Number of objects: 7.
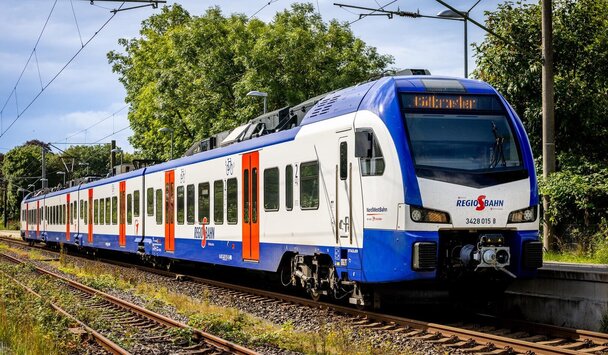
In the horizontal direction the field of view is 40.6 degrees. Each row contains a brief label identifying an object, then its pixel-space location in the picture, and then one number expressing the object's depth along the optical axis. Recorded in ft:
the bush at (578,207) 65.26
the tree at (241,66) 128.16
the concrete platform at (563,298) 37.70
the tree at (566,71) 78.33
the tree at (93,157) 367.80
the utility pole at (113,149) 171.92
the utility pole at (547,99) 60.75
